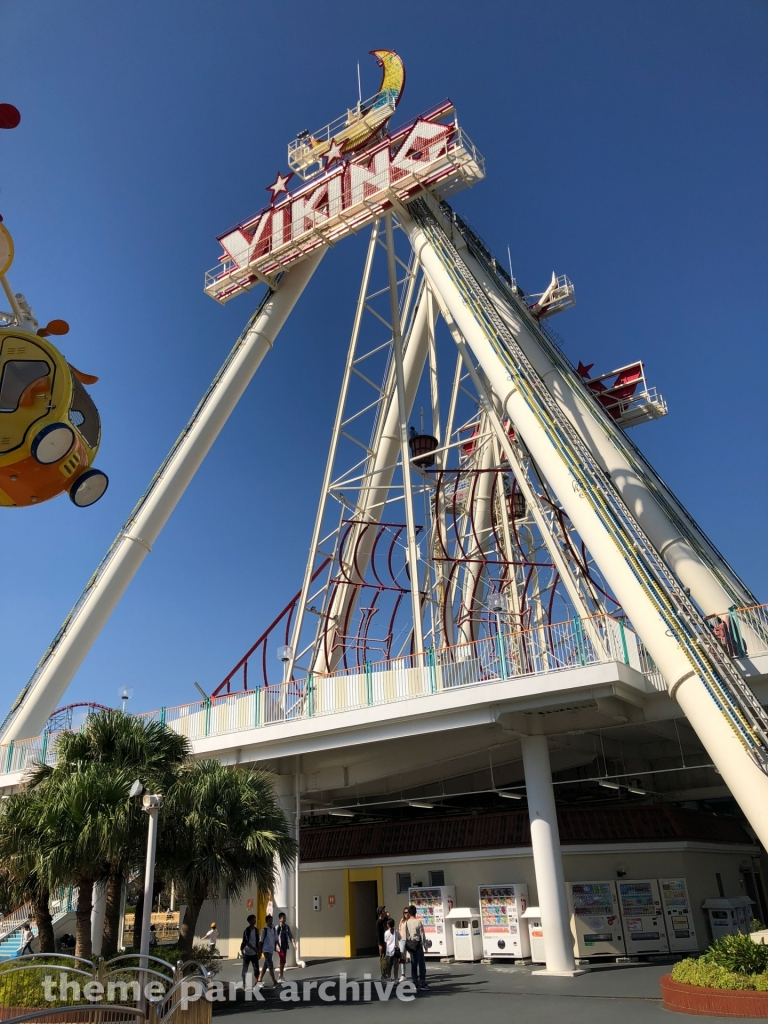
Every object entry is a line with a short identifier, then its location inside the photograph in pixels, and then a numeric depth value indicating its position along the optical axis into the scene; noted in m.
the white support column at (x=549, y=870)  16.30
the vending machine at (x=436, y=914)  20.42
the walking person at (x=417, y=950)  15.38
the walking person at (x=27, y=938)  20.45
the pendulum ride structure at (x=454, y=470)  15.66
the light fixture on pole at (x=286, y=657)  23.00
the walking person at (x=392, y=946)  15.27
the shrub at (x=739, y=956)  10.99
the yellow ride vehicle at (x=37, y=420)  6.96
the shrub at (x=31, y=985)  12.19
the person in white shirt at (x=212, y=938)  18.28
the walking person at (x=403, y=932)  15.59
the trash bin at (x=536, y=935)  18.31
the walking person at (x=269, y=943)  16.25
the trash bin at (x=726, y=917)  19.33
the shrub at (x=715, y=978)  10.61
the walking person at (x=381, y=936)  15.58
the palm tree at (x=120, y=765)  13.94
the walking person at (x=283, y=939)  17.36
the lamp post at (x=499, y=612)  17.17
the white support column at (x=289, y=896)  19.88
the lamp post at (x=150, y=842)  12.26
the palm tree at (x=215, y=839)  14.65
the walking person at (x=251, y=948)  15.90
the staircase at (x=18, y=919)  21.19
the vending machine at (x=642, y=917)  18.97
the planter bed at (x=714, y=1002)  10.28
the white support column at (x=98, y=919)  21.83
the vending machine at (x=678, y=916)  19.14
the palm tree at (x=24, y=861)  14.03
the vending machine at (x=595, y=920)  18.67
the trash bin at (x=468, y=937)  19.92
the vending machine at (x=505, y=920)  19.25
